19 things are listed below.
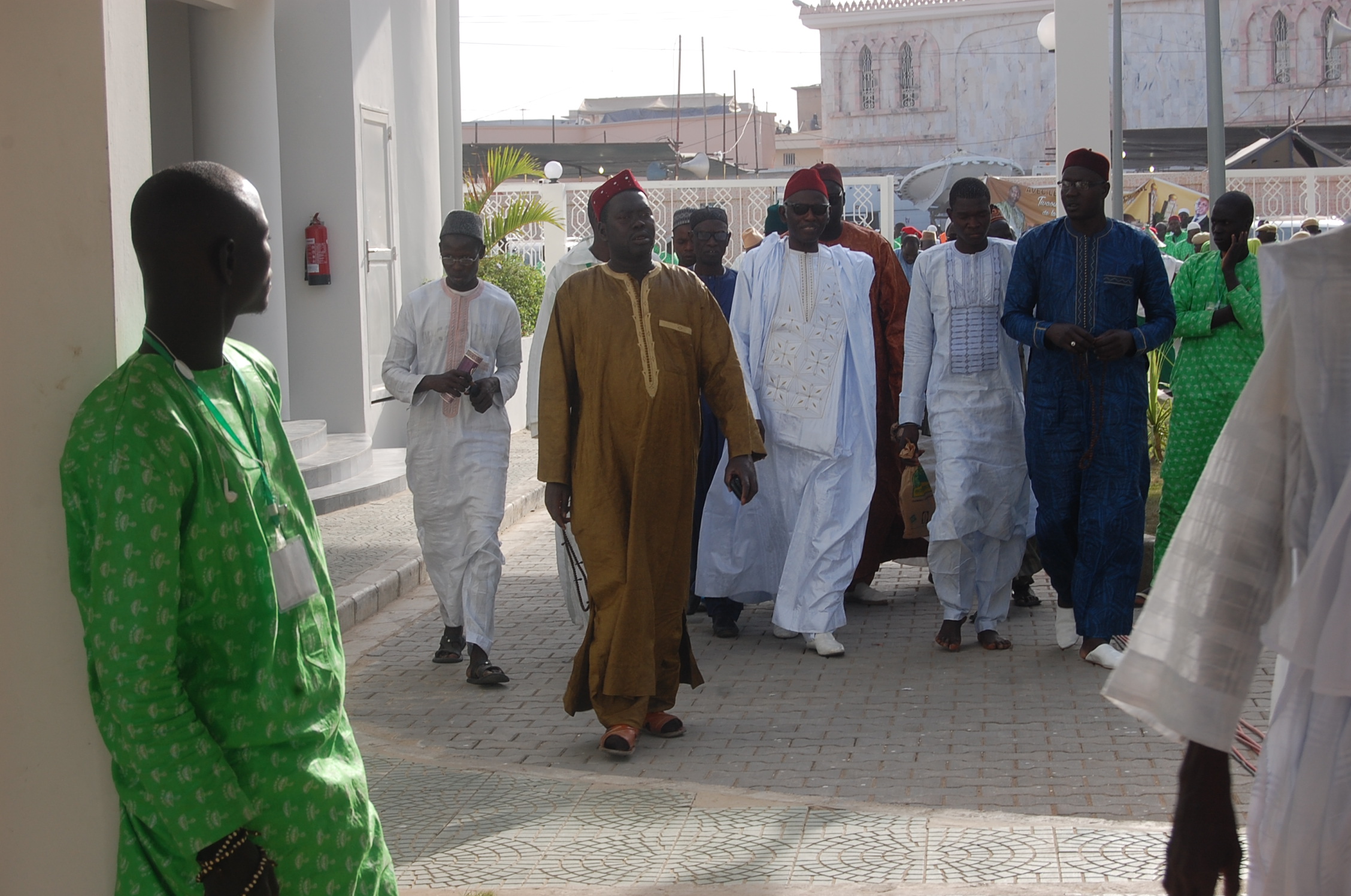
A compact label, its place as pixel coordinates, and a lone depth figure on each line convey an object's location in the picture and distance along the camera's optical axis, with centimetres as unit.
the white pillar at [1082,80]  1312
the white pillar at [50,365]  271
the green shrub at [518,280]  1600
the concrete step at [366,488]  1050
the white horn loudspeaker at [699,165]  3409
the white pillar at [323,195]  1227
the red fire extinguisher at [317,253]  1228
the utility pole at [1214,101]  937
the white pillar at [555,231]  2486
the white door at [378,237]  1288
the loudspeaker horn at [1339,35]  1498
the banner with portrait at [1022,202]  2030
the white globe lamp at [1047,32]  1617
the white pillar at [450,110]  1593
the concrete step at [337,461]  1068
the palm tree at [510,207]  1630
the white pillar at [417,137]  1377
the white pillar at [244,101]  1147
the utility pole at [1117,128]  1446
